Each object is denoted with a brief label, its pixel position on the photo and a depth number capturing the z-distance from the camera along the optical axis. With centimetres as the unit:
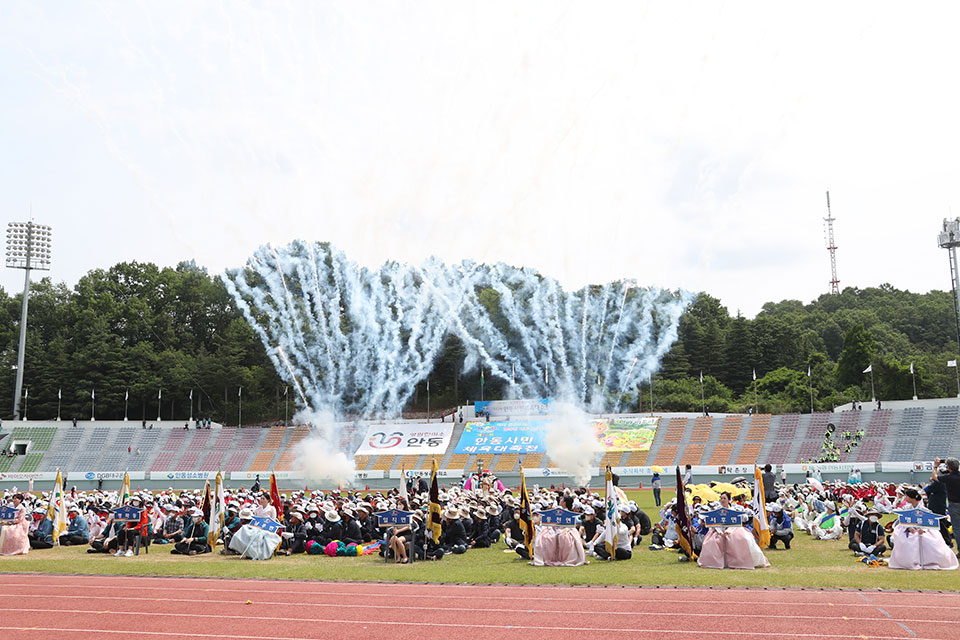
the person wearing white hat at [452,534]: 1800
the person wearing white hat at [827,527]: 1920
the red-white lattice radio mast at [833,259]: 11094
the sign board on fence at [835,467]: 3997
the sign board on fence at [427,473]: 4811
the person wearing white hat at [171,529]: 2191
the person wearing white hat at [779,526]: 1747
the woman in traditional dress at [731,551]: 1406
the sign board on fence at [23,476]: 4966
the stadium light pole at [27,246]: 7356
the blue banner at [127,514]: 1931
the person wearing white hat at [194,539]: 1936
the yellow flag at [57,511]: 2202
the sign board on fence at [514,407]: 6194
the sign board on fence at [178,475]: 5025
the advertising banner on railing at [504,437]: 5600
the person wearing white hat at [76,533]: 2183
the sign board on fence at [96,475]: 5206
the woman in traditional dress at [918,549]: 1325
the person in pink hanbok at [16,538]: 1992
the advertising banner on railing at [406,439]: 5828
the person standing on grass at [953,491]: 1317
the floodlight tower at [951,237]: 5300
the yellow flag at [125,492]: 2177
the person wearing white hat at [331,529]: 1883
